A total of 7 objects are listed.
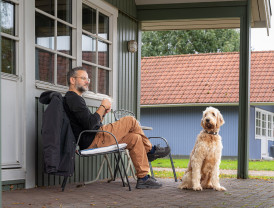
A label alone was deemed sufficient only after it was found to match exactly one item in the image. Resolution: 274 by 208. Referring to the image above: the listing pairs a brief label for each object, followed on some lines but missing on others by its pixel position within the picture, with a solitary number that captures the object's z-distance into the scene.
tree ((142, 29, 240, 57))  32.38
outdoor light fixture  8.05
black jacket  5.01
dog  5.57
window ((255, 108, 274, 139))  20.25
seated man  5.28
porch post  7.74
